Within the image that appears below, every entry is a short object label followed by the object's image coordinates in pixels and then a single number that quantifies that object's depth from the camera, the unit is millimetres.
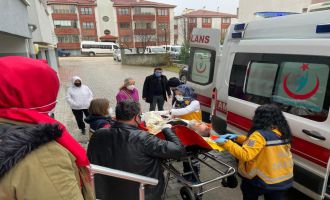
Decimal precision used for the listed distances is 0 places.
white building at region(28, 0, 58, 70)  9747
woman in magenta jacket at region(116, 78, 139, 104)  5331
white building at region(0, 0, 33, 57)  4493
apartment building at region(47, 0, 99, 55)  48656
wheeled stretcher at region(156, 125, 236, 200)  2414
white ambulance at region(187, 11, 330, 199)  2518
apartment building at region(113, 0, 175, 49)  51594
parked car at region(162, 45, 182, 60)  32219
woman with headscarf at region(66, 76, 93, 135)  5652
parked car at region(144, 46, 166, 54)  32256
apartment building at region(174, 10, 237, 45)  55812
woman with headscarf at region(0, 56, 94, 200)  907
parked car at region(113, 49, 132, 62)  30908
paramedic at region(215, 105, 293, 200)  2189
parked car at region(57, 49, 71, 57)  44406
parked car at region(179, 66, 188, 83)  14616
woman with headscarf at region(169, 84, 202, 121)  3881
